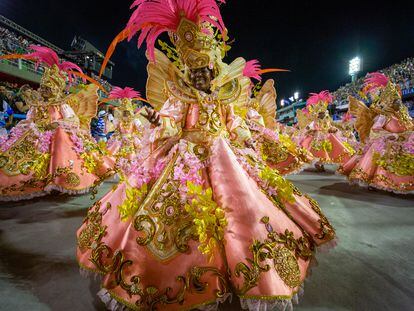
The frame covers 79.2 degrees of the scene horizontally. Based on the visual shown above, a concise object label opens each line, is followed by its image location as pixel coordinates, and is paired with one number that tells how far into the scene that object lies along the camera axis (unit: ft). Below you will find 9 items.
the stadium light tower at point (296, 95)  158.17
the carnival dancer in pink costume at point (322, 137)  28.45
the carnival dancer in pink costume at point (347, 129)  40.28
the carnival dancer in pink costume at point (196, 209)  5.17
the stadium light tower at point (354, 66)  94.43
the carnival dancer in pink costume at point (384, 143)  16.55
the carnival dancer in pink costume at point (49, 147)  14.48
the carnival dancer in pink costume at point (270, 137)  14.71
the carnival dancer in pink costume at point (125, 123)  28.55
